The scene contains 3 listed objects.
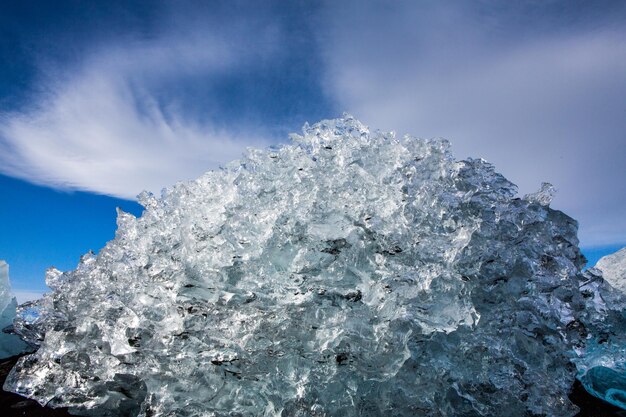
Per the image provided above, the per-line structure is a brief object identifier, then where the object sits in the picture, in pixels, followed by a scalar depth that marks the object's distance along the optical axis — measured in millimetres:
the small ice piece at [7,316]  6023
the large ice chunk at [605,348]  4652
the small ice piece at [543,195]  4453
